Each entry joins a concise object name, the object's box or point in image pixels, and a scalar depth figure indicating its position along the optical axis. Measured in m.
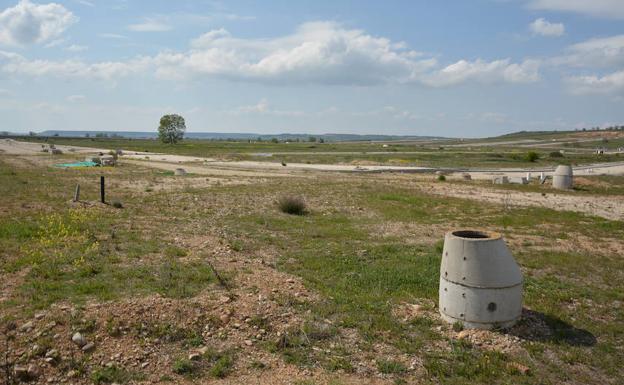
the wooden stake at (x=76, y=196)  17.41
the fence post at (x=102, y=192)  17.42
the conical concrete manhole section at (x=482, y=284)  6.84
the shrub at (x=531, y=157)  57.34
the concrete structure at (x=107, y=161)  39.84
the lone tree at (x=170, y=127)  116.25
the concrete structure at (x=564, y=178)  27.98
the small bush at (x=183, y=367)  5.74
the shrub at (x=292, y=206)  17.16
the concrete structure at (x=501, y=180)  30.65
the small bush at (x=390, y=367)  5.83
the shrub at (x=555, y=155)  63.67
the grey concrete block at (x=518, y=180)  30.78
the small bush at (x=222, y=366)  5.70
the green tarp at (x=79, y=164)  38.22
